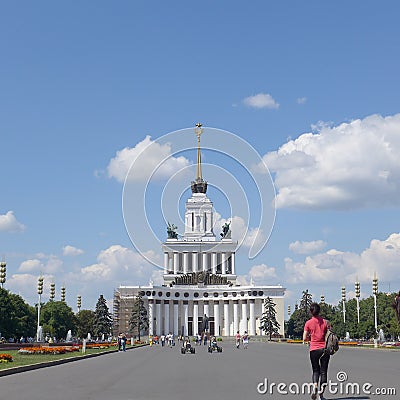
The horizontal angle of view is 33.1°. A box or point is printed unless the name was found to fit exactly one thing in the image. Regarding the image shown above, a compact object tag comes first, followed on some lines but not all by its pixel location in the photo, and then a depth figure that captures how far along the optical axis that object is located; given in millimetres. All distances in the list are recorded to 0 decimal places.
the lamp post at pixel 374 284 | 82875
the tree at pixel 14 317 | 75688
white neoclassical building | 139625
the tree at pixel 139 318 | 114000
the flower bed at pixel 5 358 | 27205
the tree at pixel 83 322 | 128500
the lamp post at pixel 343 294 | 108762
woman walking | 14109
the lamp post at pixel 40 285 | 76625
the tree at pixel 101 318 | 100188
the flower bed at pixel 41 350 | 37906
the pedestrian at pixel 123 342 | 53406
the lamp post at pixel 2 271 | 67438
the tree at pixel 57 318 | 103625
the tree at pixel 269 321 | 121775
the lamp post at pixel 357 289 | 94250
